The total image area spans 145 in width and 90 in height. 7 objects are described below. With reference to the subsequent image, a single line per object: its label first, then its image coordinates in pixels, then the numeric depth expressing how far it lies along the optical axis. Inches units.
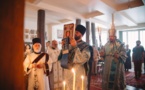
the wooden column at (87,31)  352.9
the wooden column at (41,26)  253.9
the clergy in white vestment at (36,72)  117.2
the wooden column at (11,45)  29.3
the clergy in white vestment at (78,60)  89.2
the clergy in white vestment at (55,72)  193.5
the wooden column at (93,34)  377.7
